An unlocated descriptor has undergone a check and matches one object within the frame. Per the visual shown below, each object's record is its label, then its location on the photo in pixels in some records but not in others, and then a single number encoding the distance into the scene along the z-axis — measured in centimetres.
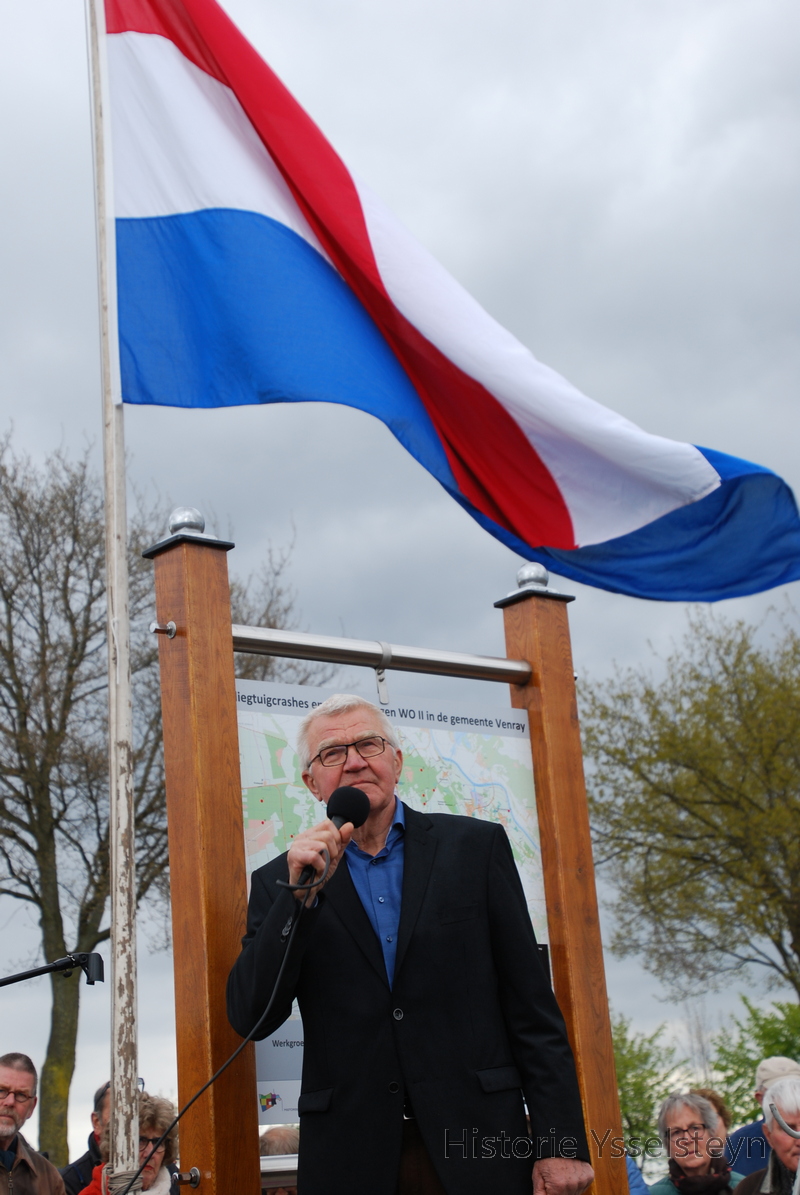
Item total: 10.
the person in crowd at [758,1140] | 573
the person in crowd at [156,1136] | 572
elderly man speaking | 356
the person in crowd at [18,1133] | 597
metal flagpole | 372
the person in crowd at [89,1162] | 701
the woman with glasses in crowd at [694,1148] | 573
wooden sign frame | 387
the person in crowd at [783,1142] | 491
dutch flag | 497
